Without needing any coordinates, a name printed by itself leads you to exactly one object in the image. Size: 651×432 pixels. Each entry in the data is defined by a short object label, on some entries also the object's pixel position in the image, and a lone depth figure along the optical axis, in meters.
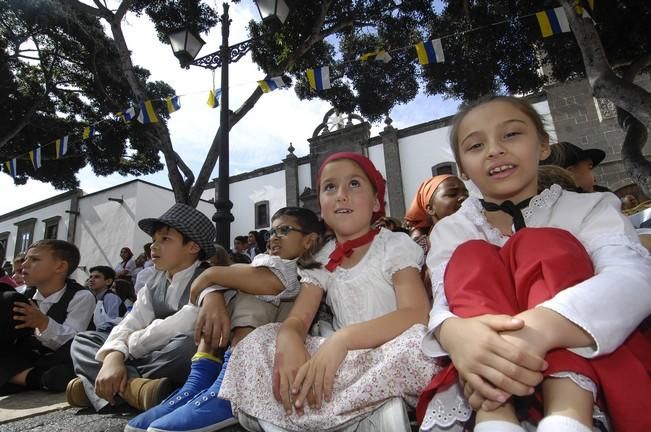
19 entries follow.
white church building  12.35
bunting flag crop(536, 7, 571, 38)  4.95
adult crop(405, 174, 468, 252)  2.28
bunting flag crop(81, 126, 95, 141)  7.15
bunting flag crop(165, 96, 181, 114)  6.30
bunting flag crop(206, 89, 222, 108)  6.05
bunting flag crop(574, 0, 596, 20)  4.33
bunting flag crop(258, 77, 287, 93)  5.84
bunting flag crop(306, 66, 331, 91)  6.18
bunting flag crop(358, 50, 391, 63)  6.09
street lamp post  4.19
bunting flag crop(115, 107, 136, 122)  6.05
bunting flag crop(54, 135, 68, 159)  7.36
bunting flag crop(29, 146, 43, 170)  7.66
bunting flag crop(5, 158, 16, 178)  8.25
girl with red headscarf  1.12
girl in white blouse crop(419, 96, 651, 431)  0.79
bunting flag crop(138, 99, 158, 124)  5.59
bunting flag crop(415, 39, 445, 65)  5.76
